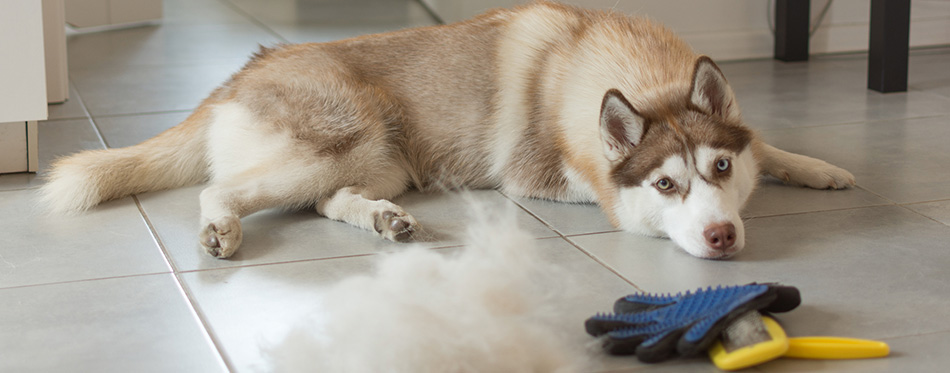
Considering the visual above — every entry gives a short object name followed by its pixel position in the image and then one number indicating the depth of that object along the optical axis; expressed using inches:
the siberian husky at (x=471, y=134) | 93.4
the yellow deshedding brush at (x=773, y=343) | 66.0
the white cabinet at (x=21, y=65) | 112.1
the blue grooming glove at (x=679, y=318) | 67.0
